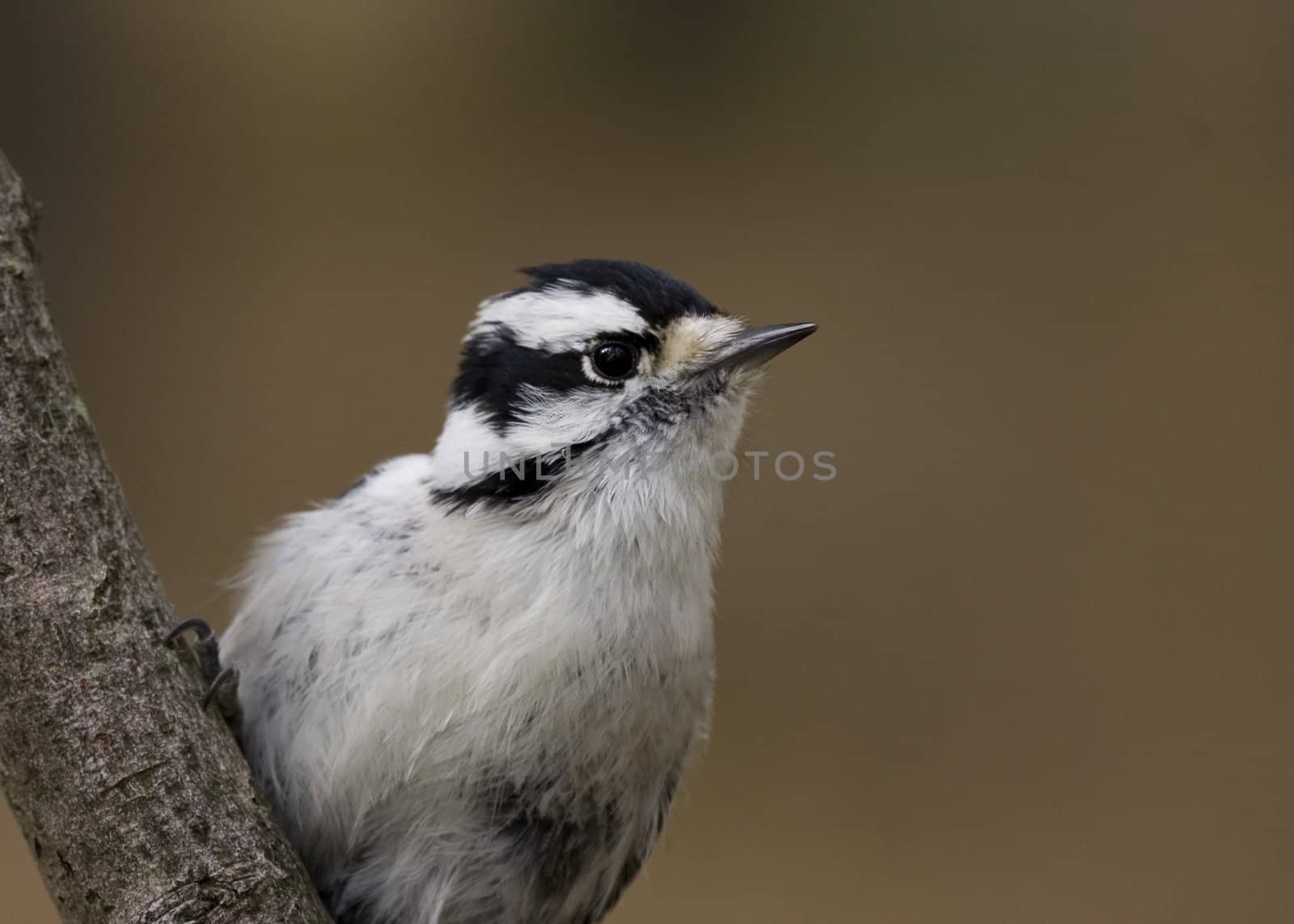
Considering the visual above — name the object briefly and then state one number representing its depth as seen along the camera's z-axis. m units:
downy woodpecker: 2.24
